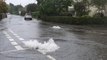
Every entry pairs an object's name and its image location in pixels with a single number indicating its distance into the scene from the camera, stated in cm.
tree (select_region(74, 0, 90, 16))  1780
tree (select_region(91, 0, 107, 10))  1645
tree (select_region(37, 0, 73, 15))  2142
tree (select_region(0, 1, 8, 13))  2636
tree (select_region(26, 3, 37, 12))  4296
